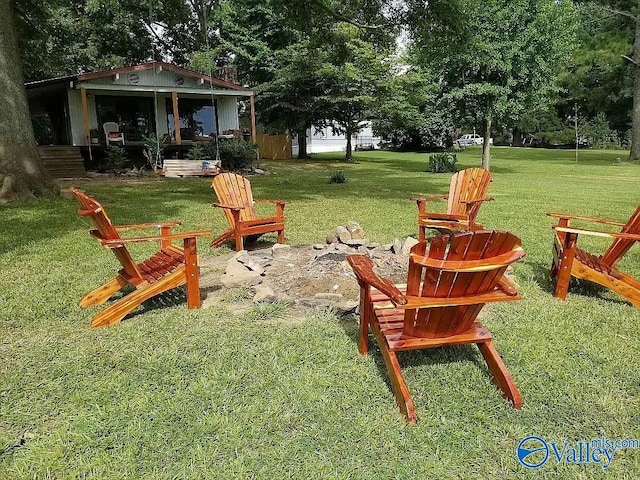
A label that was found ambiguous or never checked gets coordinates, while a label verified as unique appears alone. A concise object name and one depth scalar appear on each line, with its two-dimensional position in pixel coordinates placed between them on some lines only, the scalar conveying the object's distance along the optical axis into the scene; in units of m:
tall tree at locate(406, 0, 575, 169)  13.84
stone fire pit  3.81
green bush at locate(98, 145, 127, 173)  15.11
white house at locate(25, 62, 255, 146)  15.56
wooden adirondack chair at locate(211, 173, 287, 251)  5.35
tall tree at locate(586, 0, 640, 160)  20.52
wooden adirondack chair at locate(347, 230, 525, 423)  2.14
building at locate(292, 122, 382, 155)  32.28
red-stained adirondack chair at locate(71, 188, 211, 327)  3.32
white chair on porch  15.63
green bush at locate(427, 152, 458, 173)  16.42
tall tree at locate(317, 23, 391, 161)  18.33
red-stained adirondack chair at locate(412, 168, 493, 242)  5.35
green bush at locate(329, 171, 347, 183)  13.11
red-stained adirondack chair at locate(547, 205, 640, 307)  3.60
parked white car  43.28
